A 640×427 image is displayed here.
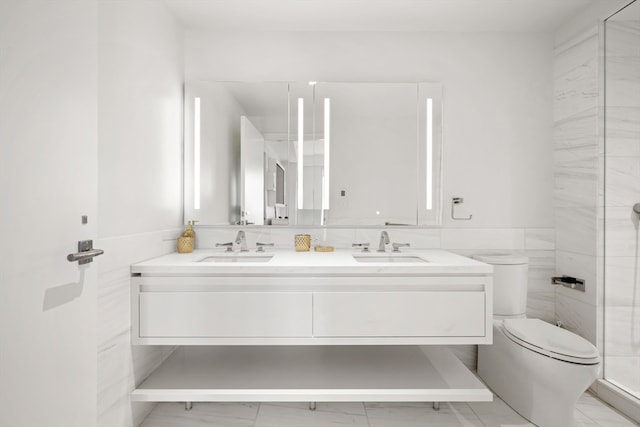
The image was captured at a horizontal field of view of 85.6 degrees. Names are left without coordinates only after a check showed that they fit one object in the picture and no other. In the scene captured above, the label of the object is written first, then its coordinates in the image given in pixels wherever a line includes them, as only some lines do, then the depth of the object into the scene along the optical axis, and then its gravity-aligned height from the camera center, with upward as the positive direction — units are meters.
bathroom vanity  1.70 -0.51
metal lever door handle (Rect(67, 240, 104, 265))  1.20 -0.17
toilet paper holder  2.18 -0.47
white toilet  1.69 -0.78
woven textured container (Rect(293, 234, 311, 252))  2.25 -0.23
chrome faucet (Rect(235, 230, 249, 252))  2.25 -0.21
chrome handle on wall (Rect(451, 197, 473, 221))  2.37 +0.02
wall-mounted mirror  2.33 +0.38
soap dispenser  2.17 -0.21
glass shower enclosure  2.01 +0.07
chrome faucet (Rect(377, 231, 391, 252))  2.25 -0.21
